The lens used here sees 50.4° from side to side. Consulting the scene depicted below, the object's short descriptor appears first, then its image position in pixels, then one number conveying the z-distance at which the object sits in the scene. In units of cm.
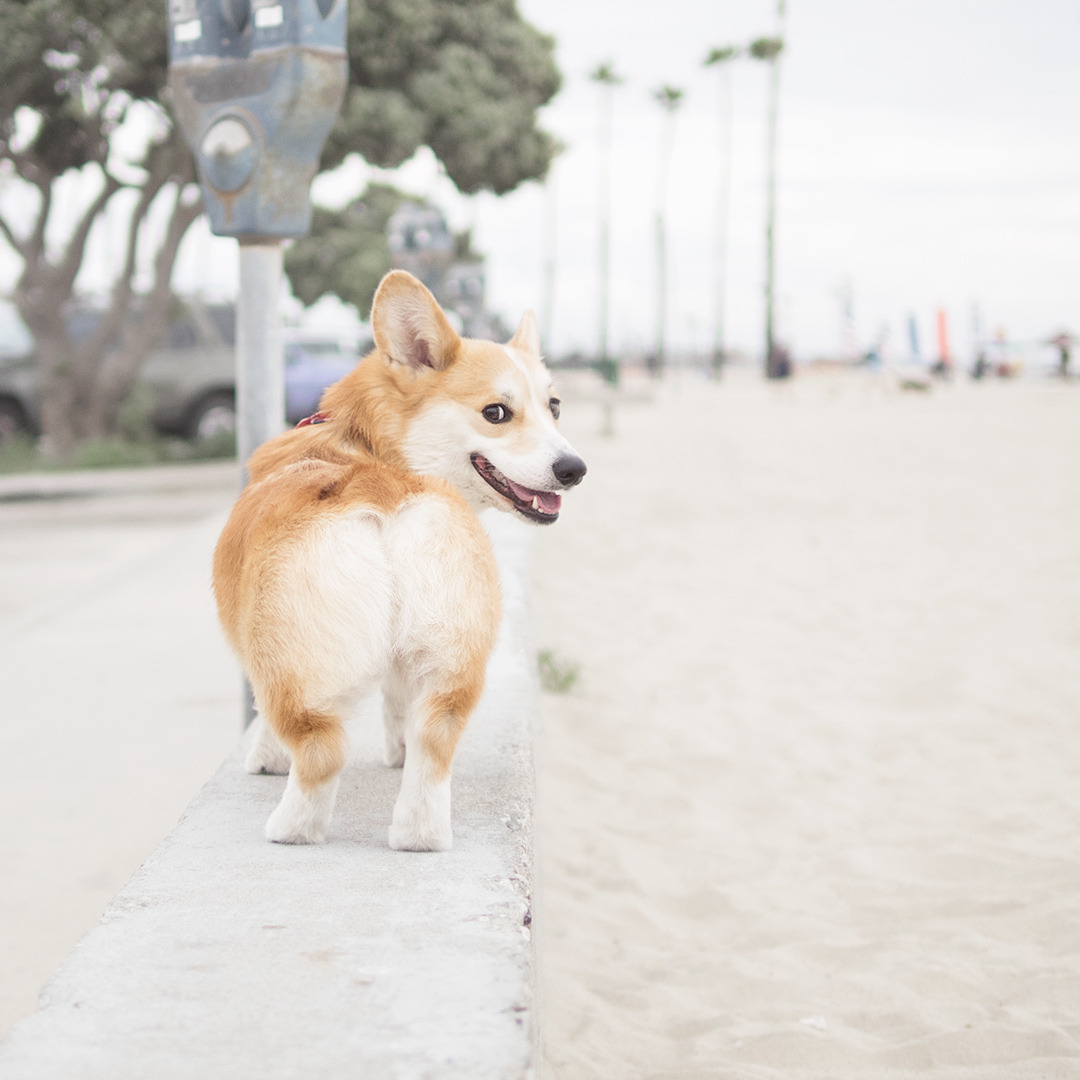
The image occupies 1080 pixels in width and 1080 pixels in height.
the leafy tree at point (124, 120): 1337
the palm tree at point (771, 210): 4044
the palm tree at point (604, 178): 5078
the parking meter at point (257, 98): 305
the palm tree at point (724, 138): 5050
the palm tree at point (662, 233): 5431
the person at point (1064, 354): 4028
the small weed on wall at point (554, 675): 514
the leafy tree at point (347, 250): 4216
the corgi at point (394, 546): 202
